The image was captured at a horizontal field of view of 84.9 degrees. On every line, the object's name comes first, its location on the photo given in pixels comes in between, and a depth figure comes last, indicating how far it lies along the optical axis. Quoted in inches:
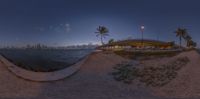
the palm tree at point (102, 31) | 1164.1
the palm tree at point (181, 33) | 1209.1
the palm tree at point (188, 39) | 1222.9
